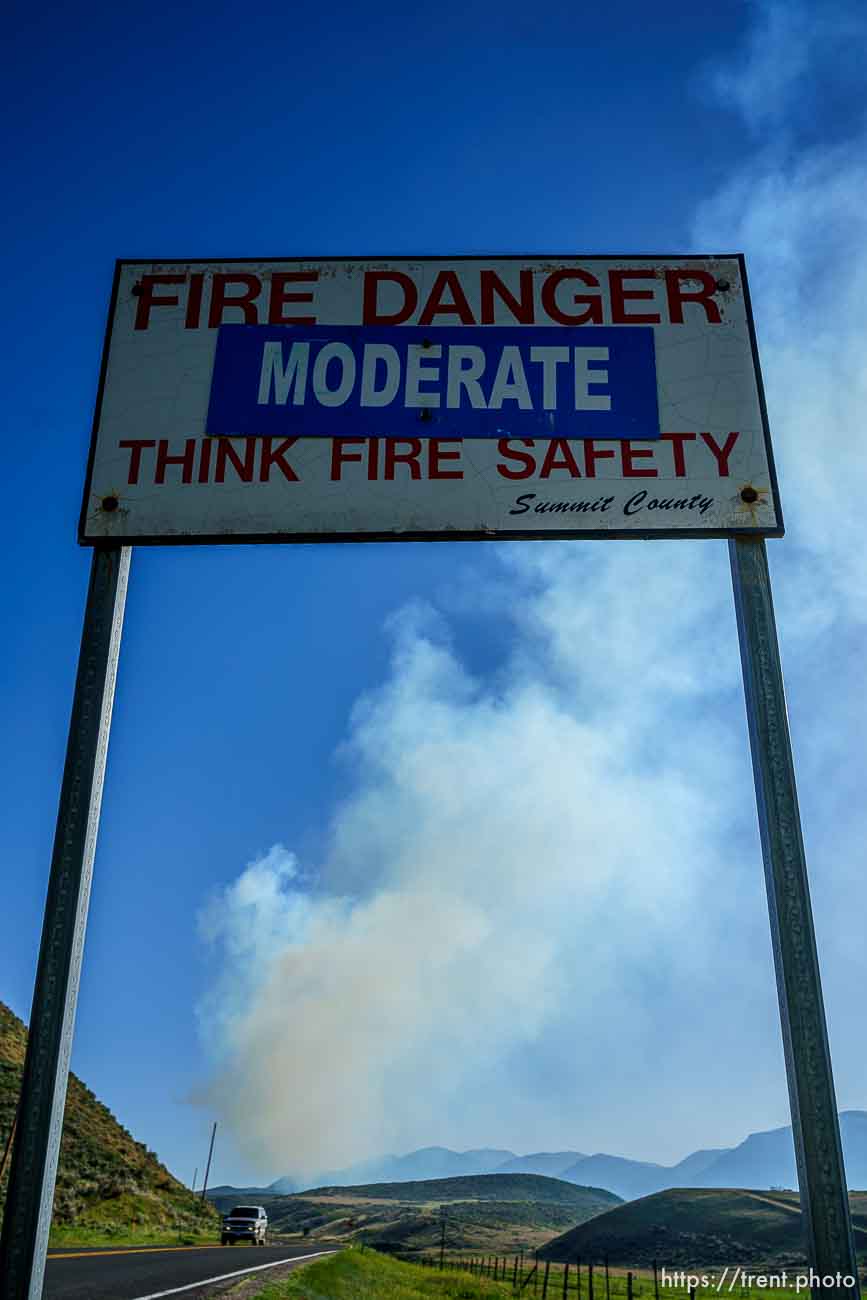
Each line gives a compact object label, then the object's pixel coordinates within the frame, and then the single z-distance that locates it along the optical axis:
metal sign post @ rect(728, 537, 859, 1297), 3.73
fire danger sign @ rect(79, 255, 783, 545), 5.31
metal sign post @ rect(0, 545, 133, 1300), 3.80
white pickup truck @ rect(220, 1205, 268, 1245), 38.50
